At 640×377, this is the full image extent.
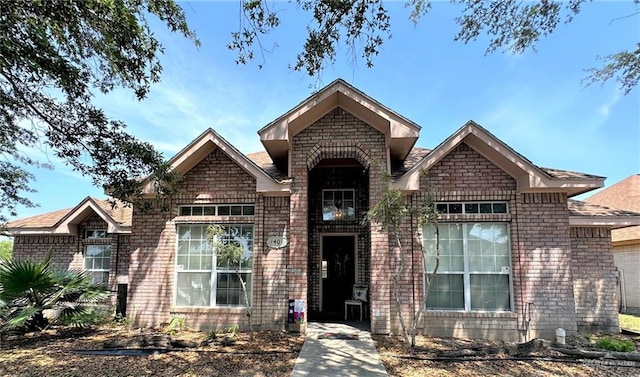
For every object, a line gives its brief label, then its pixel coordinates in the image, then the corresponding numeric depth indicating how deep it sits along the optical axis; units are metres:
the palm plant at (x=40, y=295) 8.47
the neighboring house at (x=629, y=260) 14.59
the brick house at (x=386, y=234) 8.52
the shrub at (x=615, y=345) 7.40
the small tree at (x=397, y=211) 7.19
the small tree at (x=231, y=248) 8.12
